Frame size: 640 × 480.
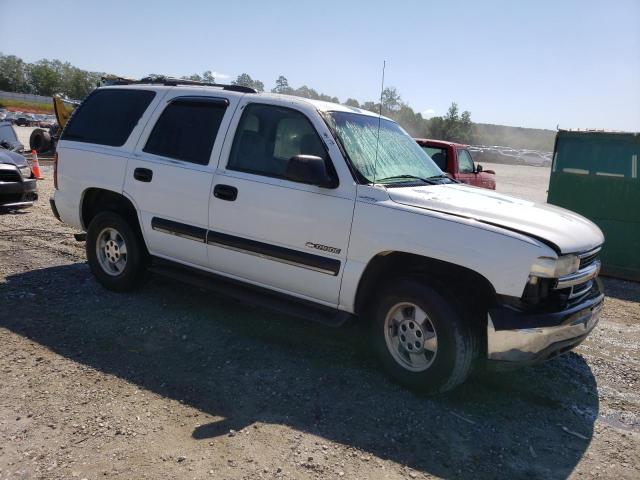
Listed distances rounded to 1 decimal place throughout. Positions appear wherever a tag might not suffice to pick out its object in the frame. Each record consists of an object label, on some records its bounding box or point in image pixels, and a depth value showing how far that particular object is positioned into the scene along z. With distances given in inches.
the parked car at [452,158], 388.2
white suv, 130.5
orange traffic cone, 524.7
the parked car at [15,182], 335.0
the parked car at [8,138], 393.7
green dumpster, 307.3
